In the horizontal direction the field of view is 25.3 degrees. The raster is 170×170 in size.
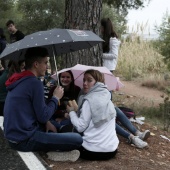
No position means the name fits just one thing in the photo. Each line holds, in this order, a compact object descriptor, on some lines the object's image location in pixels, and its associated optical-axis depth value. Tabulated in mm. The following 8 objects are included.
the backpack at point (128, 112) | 6078
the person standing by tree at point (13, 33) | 9273
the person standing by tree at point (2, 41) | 9503
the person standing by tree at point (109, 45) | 6258
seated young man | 3842
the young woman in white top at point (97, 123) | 4270
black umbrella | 4070
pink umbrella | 5402
